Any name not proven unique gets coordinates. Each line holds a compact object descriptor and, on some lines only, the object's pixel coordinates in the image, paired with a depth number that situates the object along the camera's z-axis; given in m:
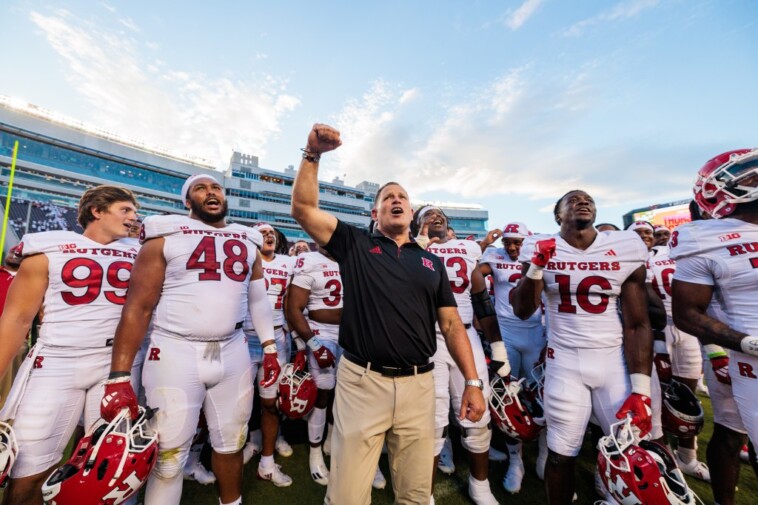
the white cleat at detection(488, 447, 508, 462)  4.02
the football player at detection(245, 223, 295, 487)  3.56
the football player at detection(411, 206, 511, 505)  3.19
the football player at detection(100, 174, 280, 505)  2.33
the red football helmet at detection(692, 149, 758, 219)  2.39
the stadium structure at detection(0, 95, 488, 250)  40.62
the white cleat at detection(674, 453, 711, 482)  3.49
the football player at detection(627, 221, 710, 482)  3.60
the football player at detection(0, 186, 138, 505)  2.30
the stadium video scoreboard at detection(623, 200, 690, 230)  27.30
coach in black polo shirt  2.02
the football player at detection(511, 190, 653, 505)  2.58
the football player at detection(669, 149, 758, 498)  2.24
